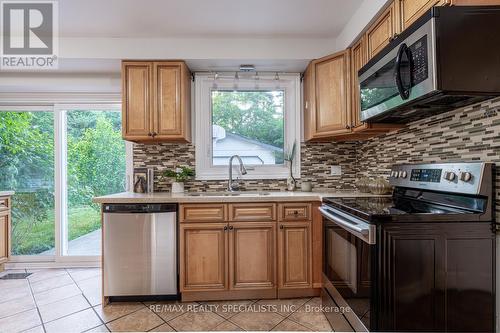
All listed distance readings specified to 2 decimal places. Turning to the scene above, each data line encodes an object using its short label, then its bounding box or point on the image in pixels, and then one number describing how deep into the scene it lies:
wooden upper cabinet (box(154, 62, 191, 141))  2.44
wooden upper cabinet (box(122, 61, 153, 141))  2.43
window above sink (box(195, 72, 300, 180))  2.80
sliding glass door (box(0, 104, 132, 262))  3.03
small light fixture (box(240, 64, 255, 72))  2.65
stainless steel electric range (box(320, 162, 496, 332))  1.21
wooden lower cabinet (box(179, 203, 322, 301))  2.17
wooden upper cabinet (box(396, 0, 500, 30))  1.17
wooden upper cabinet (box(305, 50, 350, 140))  2.29
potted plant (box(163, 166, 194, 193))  2.63
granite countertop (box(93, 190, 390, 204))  2.12
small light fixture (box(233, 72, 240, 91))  2.80
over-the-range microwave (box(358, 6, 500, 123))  1.18
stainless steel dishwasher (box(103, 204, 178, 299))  2.12
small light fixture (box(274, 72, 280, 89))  2.82
